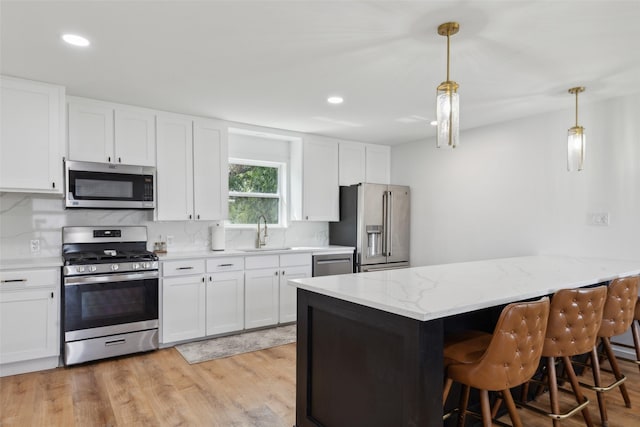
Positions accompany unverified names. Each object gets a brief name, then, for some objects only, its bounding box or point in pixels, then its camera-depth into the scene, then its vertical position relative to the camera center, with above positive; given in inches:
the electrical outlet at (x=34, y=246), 136.3 -13.3
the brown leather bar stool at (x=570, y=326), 79.0 -24.4
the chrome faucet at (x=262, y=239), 184.4 -14.5
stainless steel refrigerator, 193.0 -7.9
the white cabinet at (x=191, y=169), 152.9 +17.0
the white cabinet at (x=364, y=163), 208.5 +26.8
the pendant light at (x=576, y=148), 116.5 +19.2
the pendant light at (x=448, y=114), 77.8 +19.7
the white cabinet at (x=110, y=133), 135.9 +28.5
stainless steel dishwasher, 182.9 -26.6
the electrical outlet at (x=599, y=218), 138.6 -2.8
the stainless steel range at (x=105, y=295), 125.5 -29.8
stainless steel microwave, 132.8 +8.6
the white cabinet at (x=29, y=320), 116.0 -34.8
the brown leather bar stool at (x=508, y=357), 64.4 -26.0
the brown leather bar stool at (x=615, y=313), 92.0 -25.2
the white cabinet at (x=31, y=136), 116.9 +23.1
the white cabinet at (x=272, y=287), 164.1 -34.3
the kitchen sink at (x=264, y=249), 172.1 -18.4
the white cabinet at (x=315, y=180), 193.0 +15.7
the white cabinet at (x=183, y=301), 143.9 -35.2
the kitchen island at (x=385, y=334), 61.8 -23.1
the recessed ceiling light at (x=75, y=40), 91.4 +41.4
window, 185.9 +9.2
